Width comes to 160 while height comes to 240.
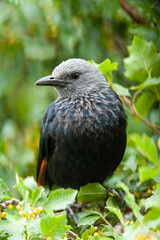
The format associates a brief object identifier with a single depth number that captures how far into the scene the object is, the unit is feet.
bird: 19.75
